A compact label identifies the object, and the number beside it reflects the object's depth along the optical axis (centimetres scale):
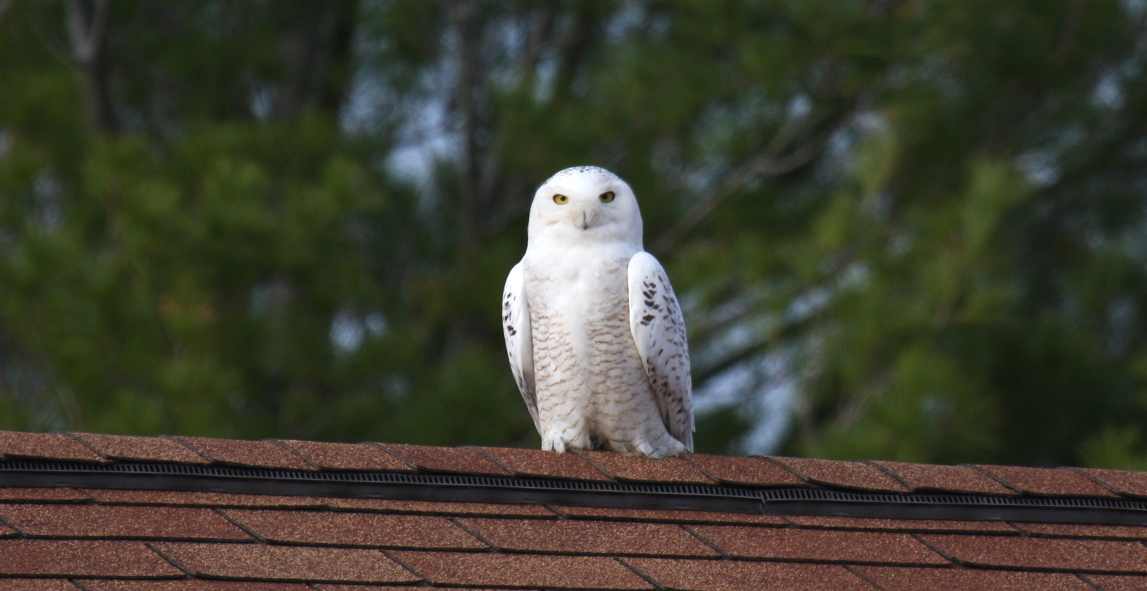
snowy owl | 2365
